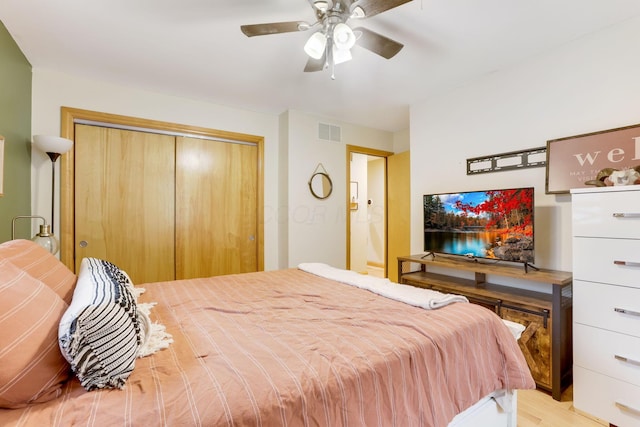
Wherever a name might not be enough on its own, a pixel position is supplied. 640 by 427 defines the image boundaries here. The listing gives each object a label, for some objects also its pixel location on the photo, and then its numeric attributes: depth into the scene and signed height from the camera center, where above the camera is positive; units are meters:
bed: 0.72 -0.48
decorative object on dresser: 1.71 +0.21
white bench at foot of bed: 1.28 -0.92
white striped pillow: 0.76 -0.34
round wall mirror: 3.70 +0.34
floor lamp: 2.17 +0.50
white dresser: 1.59 -0.52
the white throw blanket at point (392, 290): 1.45 -0.45
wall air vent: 3.76 +1.02
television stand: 1.90 -0.69
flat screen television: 2.21 -0.10
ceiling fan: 1.54 +1.02
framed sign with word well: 1.88 +0.38
